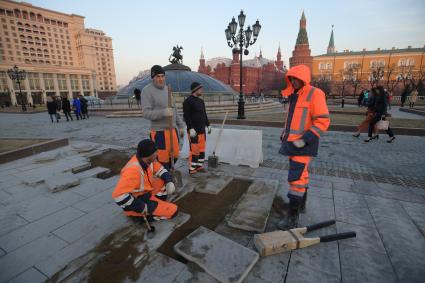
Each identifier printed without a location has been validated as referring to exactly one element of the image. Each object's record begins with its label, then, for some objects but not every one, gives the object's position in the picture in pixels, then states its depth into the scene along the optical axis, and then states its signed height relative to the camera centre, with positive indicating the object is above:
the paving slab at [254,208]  2.87 -1.63
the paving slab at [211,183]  3.87 -1.59
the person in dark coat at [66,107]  15.30 -0.28
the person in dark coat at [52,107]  14.81 -0.25
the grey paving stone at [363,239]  2.50 -1.74
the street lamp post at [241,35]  12.69 +3.97
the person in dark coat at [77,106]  16.05 -0.23
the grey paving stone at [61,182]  4.06 -1.54
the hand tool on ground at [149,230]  2.69 -1.65
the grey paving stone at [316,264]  2.09 -1.74
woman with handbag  7.05 -0.36
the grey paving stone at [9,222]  2.94 -1.69
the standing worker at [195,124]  4.57 -0.51
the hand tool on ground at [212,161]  5.16 -1.46
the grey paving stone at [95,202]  3.47 -1.67
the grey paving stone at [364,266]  2.08 -1.75
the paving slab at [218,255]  2.09 -1.65
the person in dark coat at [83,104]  16.46 -0.14
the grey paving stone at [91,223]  2.79 -1.68
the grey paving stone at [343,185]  3.99 -1.69
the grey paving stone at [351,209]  3.03 -1.72
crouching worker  2.73 -1.13
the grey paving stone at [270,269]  2.09 -1.74
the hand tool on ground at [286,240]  2.36 -1.61
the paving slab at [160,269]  2.08 -1.70
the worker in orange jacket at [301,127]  2.65 -0.37
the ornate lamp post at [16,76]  27.42 +3.79
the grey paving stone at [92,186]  4.01 -1.65
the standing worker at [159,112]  3.72 -0.20
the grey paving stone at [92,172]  4.74 -1.60
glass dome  28.29 +2.57
